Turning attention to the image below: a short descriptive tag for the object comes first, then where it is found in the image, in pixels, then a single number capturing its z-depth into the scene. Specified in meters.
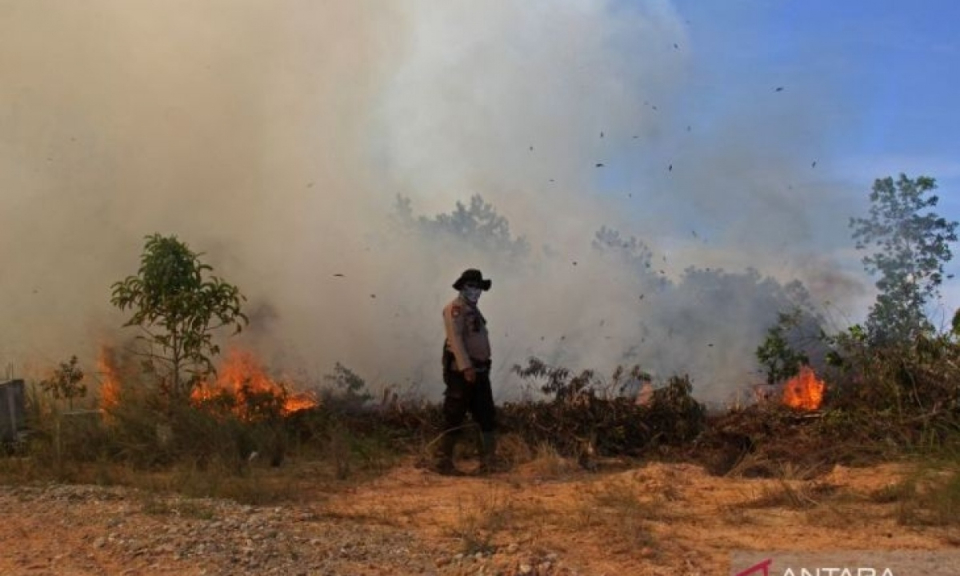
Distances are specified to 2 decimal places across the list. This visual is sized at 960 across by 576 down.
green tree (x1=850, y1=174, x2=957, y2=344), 11.05
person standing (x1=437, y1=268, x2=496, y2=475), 7.54
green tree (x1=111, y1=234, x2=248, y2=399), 8.29
